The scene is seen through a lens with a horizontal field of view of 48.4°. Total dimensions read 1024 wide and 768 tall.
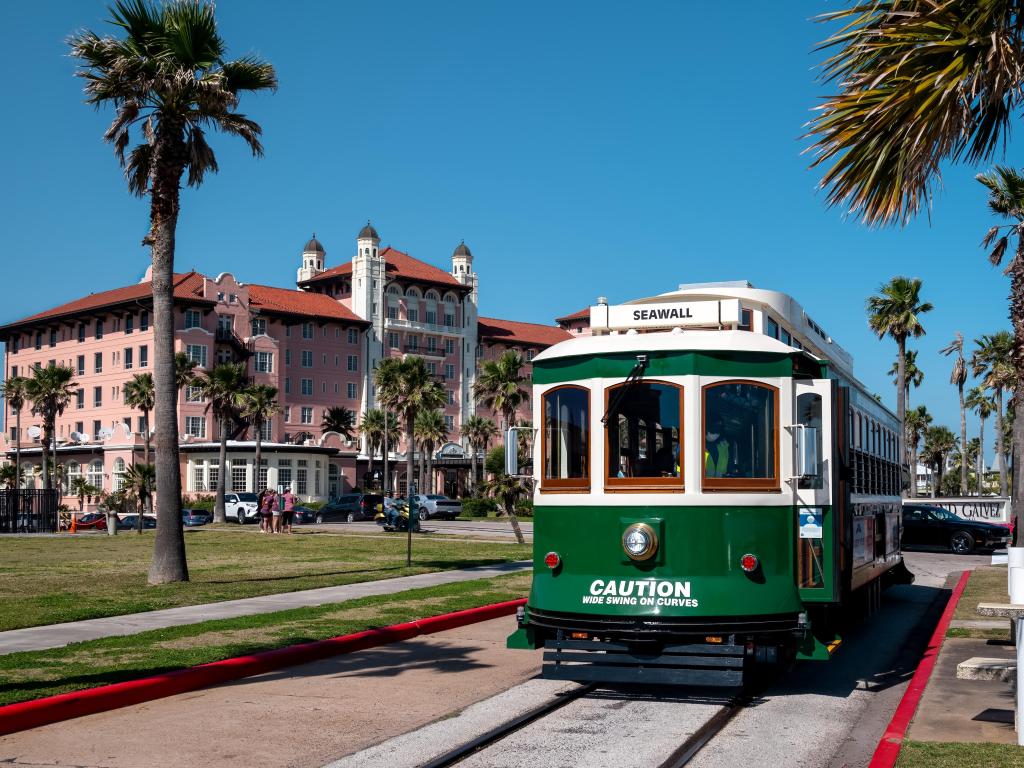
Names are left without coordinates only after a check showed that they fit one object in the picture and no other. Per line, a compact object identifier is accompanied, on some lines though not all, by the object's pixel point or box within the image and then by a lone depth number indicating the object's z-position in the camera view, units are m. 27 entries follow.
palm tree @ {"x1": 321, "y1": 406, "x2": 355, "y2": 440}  100.56
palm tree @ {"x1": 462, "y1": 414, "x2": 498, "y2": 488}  95.38
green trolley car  9.60
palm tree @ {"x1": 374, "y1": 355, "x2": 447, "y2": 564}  83.06
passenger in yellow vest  9.93
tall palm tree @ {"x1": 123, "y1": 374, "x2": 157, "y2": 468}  69.12
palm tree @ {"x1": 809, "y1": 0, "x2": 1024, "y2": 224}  7.40
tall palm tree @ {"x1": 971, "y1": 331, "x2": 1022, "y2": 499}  69.12
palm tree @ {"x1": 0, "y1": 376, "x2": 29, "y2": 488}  81.06
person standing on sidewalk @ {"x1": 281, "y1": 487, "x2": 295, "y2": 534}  42.94
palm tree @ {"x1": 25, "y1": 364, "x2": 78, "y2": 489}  76.38
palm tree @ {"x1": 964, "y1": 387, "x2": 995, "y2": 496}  111.36
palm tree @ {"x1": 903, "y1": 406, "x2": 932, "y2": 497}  101.49
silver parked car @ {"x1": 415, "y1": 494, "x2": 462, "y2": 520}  66.31
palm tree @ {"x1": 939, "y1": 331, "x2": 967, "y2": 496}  88.56
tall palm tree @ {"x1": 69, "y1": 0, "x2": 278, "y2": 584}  20.12
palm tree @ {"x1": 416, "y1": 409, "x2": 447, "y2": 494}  89.50
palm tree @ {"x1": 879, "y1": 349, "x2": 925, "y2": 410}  89.94
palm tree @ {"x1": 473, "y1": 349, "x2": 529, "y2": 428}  81.00
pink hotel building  86.19
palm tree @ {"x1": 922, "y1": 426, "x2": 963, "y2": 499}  130.12
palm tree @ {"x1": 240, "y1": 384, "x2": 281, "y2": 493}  74.67
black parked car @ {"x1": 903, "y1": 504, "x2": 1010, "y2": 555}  32.75
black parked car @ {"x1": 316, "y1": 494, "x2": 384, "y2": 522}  66.38
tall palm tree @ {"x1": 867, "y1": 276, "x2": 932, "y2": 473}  61.75
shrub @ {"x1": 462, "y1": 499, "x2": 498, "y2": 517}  71.12
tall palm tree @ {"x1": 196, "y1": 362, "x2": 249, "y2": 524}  67.38
